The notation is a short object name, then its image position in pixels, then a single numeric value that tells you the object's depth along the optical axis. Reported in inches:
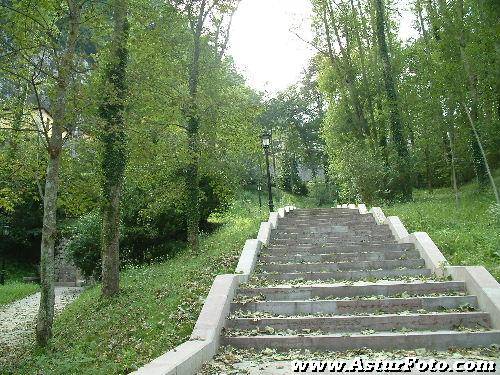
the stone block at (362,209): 685.1
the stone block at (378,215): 578.1
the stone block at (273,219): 566.7
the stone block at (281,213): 656.4
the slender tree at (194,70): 593.9
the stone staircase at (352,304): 254.7
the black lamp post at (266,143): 728.3
